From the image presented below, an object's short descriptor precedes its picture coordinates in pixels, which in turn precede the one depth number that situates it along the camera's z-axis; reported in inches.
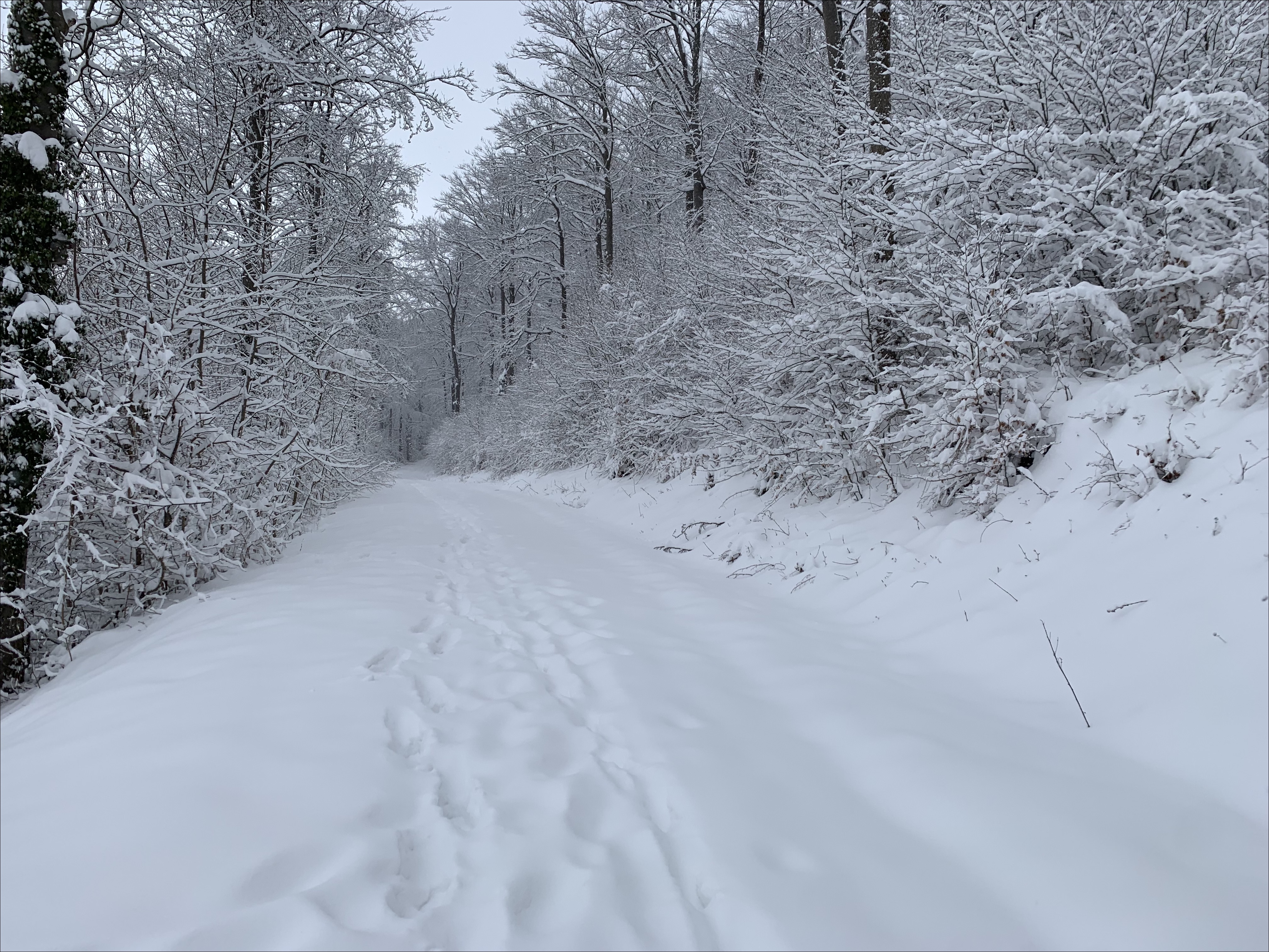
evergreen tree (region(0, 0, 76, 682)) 149.2
